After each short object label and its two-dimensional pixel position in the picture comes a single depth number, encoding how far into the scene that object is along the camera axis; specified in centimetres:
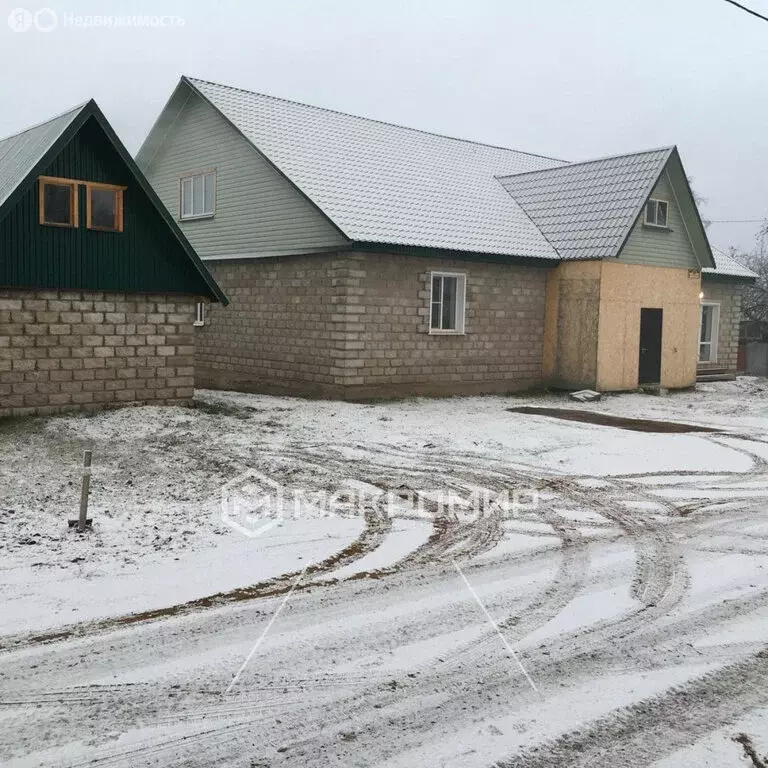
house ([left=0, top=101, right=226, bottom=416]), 1255
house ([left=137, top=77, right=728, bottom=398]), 1756
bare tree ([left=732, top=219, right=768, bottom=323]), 3284
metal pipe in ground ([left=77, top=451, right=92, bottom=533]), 731
